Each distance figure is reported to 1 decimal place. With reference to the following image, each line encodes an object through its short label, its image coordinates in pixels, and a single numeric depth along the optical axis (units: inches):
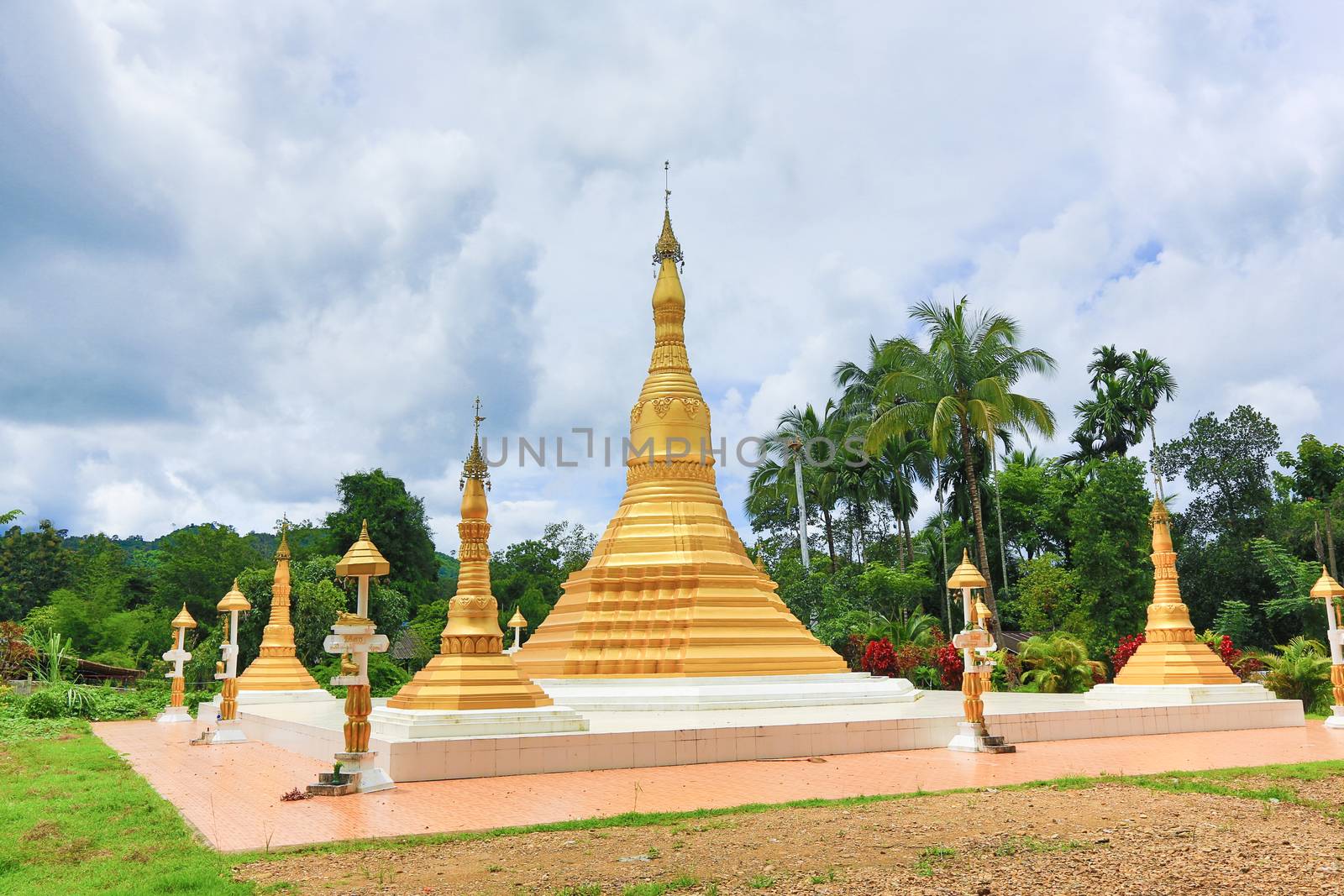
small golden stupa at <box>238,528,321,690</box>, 911.0
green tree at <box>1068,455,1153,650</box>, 1165.7
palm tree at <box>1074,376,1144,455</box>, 1737.2
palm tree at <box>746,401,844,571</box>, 1679.4
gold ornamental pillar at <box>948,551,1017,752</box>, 578.9
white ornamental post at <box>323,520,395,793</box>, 448.8
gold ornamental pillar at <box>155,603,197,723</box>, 834.8
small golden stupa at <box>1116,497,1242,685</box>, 765.9
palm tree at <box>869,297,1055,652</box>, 1111.0
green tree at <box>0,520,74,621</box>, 1823.3
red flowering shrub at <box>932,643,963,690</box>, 1056.2
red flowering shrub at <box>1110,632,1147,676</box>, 953.5
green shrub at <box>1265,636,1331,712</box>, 836.6
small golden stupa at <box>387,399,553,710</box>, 549.0
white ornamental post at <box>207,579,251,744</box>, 717.9
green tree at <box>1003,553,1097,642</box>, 1202.6
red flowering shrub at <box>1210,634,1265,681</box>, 931.3
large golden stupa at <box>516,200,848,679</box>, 762.8
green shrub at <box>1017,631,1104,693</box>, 973.8
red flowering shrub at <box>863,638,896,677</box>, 1053.8
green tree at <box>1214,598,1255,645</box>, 1245.7
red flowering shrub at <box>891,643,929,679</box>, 1071.6
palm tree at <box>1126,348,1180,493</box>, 1706.4
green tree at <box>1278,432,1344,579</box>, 1406.3
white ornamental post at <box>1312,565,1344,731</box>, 712.4
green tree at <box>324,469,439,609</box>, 1881.2
